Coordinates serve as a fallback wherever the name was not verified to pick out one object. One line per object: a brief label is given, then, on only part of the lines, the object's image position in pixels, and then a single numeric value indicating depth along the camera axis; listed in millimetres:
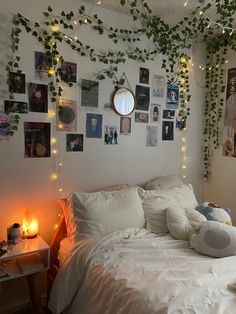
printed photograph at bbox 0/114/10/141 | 2068
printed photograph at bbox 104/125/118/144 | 2586
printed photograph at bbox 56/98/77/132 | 2316
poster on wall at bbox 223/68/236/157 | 2986
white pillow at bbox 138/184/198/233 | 2309
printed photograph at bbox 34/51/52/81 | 2184
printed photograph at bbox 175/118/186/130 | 3074
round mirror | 2594
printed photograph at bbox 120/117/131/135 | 2674
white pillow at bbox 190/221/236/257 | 1891
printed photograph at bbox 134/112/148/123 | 2758
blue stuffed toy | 2387
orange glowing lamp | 2164
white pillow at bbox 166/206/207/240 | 2148
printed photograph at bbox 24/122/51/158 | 2201
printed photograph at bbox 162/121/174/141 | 2977
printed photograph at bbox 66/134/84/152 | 2389
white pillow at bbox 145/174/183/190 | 2787
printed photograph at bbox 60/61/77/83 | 2299
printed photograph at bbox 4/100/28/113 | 2080
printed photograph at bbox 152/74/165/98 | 2852
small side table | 1928
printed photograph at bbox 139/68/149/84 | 2738
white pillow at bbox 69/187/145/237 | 2096
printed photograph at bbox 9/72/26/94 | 2081
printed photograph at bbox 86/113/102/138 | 2477
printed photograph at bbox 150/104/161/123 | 2865
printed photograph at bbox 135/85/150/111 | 2742
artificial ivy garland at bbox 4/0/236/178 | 2219
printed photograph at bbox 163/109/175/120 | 2963
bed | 1411
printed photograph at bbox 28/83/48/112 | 2182
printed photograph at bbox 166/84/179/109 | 2969
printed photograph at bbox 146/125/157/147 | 2863
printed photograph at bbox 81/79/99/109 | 2420
